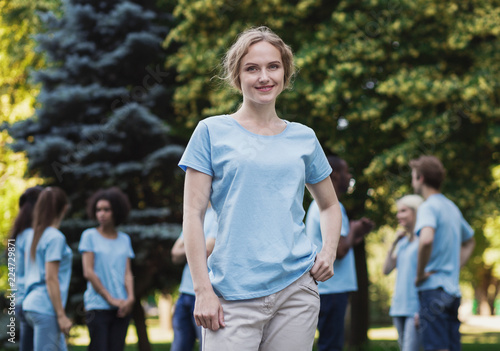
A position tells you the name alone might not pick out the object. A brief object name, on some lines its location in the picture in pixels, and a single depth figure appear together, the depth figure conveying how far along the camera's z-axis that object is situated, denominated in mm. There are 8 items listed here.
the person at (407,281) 5848
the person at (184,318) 5957
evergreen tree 12266
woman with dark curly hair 6090
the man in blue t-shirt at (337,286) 5531
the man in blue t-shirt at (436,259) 5449
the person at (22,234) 5539
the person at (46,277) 5352
